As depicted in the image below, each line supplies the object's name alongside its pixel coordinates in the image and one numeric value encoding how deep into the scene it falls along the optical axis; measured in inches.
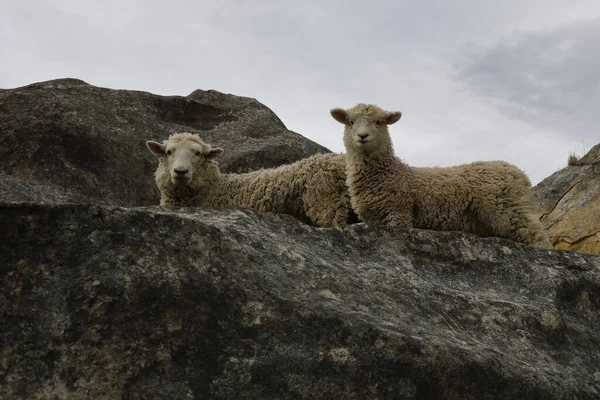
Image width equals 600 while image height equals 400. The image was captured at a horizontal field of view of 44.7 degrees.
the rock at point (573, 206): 430.8
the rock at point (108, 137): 426.6
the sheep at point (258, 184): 363.3
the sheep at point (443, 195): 316.2
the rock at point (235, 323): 123.6
